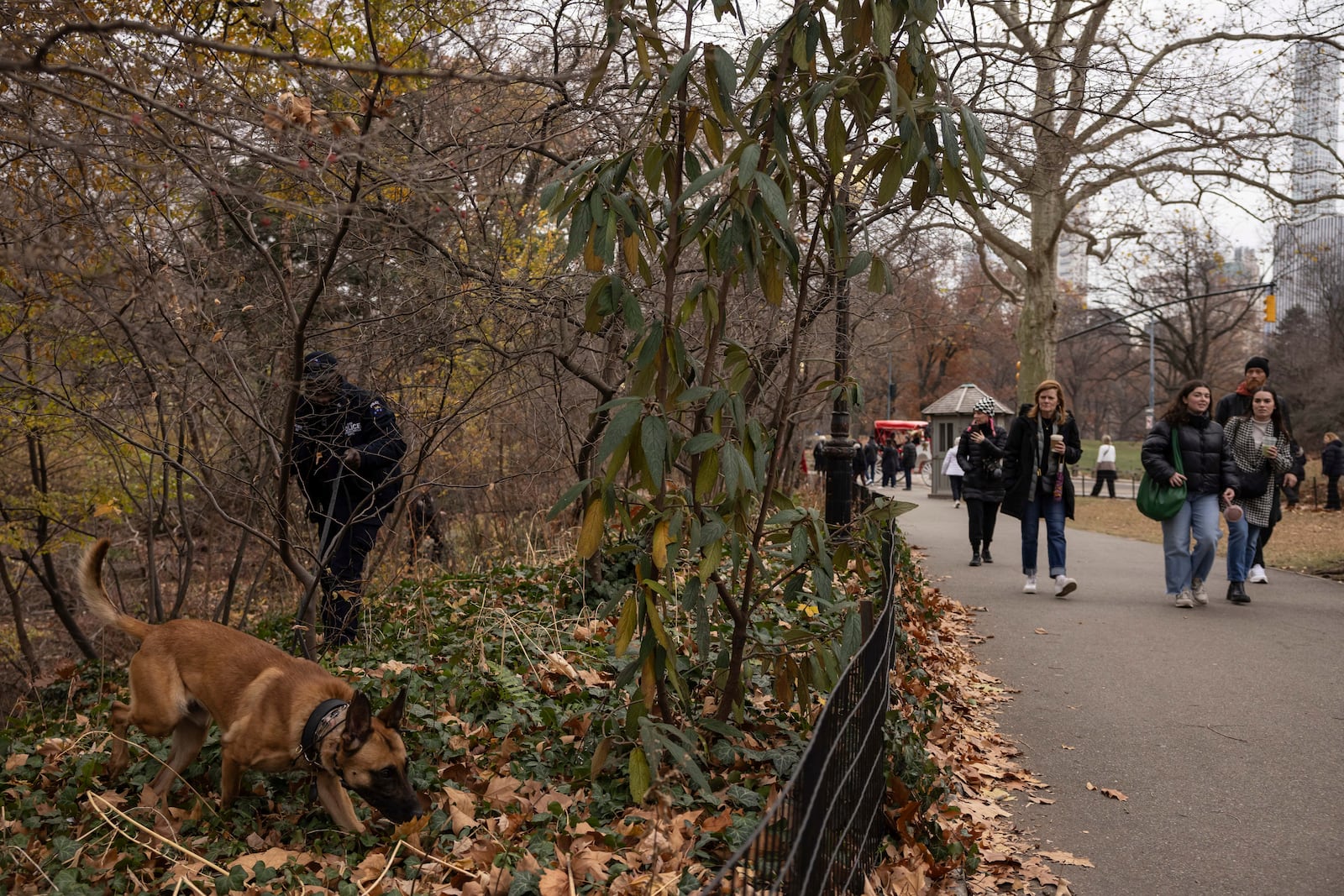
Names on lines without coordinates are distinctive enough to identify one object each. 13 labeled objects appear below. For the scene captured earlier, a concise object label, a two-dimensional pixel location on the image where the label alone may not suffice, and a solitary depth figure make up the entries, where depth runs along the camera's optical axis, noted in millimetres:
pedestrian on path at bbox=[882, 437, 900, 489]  39562
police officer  6707
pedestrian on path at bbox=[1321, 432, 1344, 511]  26375
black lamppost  11266
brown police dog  4461
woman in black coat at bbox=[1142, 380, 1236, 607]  10094
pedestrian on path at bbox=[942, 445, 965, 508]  26734
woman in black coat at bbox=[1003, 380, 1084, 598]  11008
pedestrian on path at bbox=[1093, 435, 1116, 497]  32906
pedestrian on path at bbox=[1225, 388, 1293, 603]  10359
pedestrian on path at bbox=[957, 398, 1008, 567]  13297
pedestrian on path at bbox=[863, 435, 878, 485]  39594
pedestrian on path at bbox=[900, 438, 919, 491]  39188
